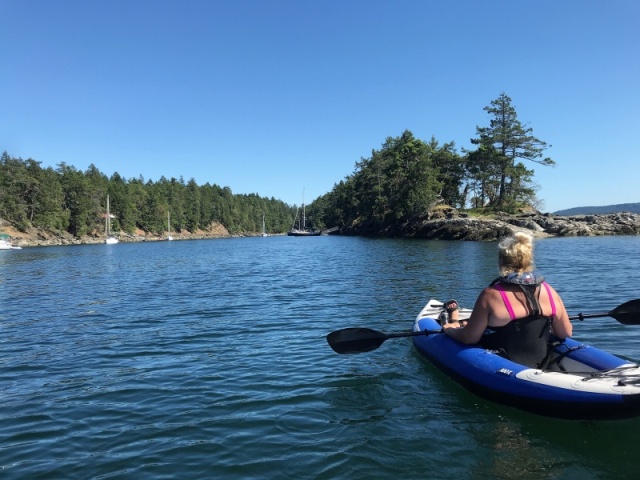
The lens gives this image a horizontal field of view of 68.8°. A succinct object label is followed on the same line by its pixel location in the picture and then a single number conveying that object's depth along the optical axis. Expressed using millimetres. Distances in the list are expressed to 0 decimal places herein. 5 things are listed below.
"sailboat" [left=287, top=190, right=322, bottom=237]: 128375
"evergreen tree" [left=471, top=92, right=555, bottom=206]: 61844
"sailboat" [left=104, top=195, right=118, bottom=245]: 84700
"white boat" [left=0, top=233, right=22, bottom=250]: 62138
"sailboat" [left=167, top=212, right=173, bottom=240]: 116862
